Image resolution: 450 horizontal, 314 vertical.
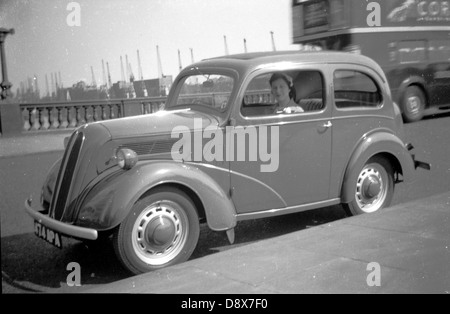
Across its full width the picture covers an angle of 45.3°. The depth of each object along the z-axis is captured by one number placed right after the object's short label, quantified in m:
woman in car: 4.80
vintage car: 3.90
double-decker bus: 11.14
